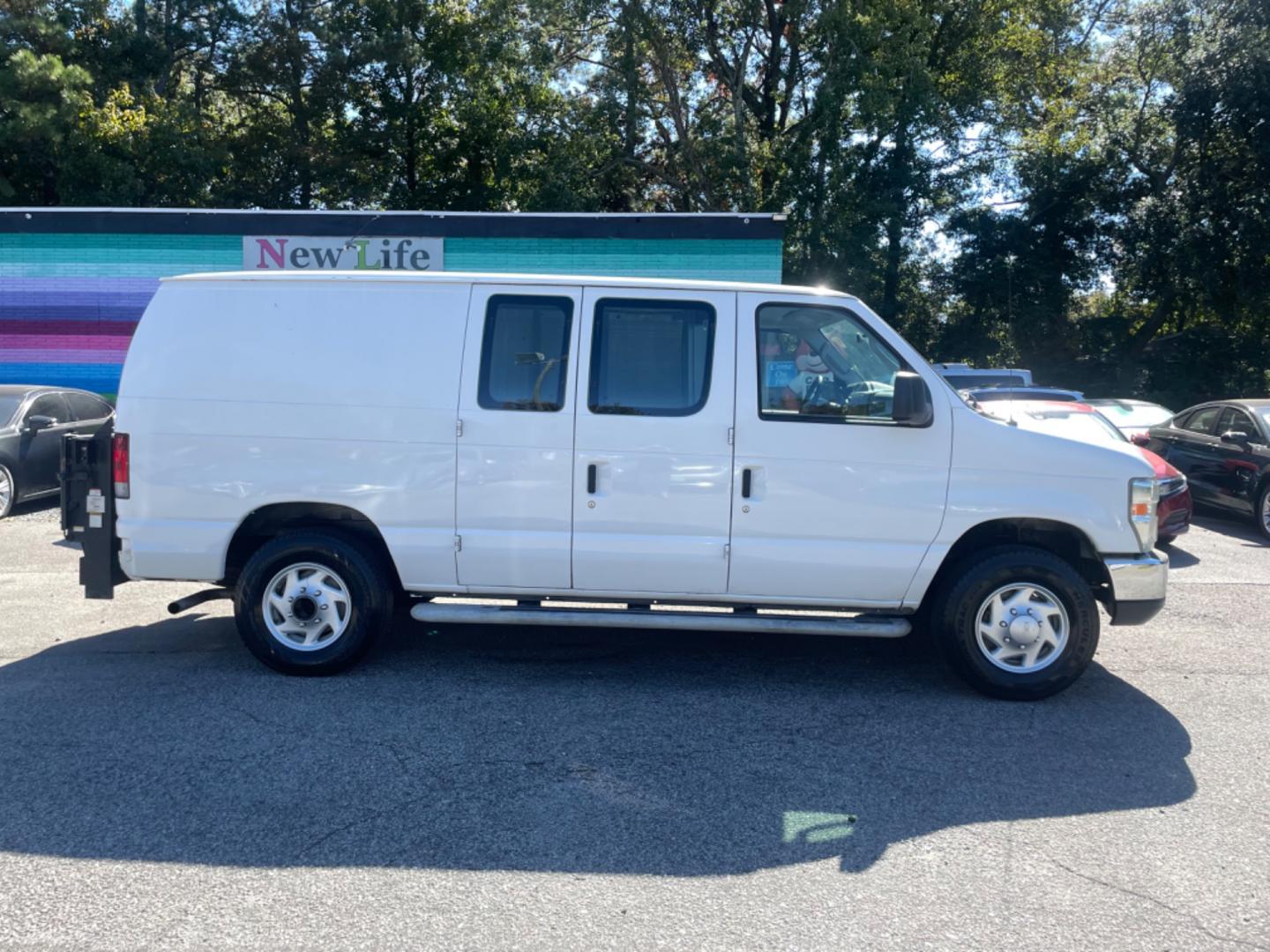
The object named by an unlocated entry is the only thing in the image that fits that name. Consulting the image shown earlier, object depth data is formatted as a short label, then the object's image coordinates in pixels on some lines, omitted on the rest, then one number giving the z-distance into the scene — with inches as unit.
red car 402.9
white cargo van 237.9
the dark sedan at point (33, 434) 474.6
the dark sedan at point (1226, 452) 484.7
